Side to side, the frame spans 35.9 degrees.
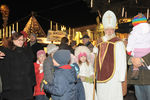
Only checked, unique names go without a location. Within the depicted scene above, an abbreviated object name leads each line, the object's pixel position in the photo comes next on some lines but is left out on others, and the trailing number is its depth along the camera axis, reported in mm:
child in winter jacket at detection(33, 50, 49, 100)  6400
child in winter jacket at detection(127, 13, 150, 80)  4086
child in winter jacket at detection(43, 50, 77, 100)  4020
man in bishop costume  4621
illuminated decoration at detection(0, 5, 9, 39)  19922
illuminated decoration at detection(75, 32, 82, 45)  15023
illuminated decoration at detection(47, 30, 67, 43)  10719
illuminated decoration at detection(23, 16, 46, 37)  15605
